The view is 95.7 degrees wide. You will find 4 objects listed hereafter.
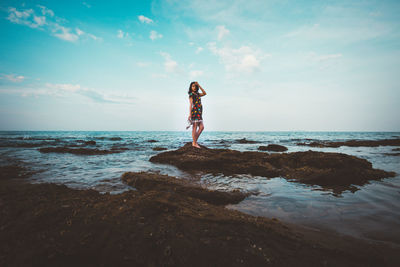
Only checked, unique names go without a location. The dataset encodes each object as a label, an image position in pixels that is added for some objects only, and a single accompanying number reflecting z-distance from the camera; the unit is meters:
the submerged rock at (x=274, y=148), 11.52
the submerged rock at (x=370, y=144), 15.45
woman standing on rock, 7.58
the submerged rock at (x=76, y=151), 9.61
